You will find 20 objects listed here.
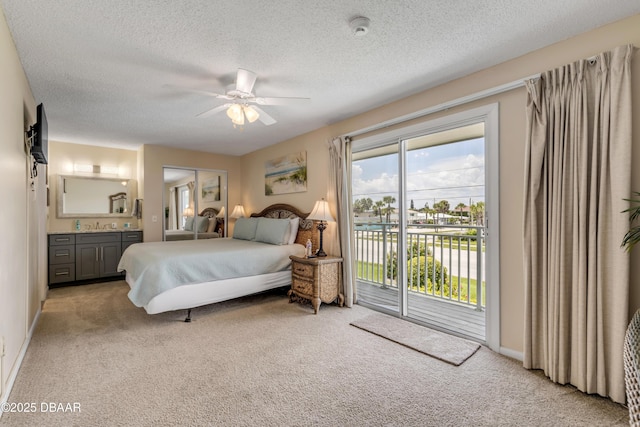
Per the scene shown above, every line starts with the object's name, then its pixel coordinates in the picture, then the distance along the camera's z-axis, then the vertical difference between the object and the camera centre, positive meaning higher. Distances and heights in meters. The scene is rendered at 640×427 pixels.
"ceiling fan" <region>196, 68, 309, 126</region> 2.64 +1.08
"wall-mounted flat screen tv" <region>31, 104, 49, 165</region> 2.59 +0.70
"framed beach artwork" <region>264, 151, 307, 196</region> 4.82 +0.67
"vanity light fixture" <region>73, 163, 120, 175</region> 5.43 +0.84
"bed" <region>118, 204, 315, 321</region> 3.15 -0.62
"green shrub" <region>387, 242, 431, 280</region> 4.29 -0.58
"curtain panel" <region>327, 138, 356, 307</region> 3.90 +0.04
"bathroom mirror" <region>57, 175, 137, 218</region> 5.30 +0.33
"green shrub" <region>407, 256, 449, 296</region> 4.15 -0.89
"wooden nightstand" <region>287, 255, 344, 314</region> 3.66 -0.83
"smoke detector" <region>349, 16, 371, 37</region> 1.98 +1.26
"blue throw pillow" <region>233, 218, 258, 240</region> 5.07 -0.26
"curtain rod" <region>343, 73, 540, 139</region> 2.46 +1.04
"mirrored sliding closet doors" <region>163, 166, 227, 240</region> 5.79 +0.22
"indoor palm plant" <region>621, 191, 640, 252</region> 1.69 -0.10
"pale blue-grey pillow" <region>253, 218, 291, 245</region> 4.48 -0.26
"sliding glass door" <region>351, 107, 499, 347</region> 3.45 -0.07
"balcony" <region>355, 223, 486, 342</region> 3.61 -0.84
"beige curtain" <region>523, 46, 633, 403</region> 1.89 -0.06
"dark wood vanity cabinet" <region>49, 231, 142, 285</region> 4.81 -0.66
